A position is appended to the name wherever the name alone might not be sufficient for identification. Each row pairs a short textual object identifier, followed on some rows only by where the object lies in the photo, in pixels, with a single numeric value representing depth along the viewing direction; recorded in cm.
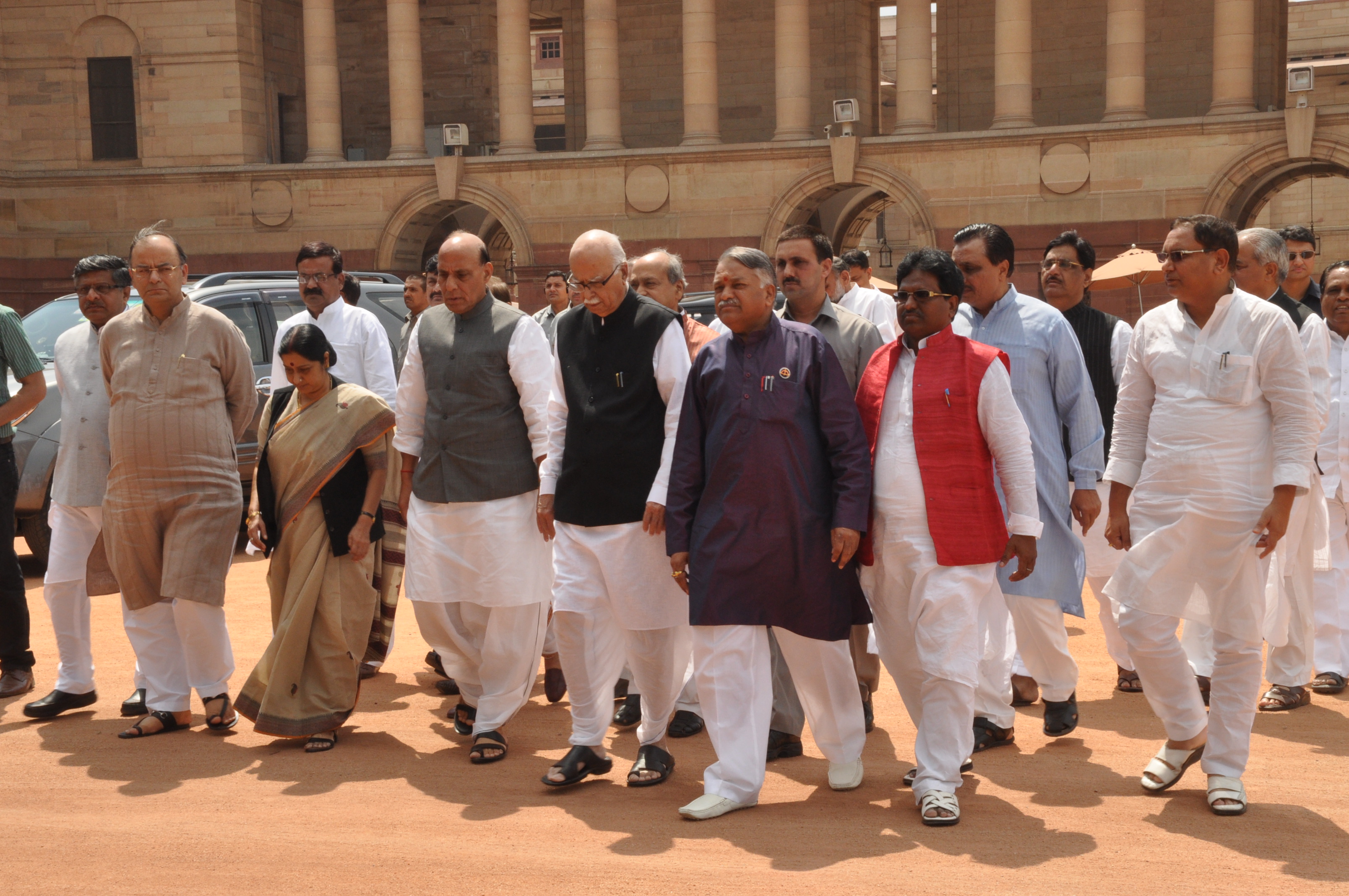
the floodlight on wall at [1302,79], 2472
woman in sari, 608
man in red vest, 486
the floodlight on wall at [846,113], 2700
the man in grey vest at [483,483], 580
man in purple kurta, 495
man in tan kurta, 624
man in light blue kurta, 588
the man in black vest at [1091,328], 660
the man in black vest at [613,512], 537
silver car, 1047
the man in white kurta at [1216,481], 486
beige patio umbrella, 1781
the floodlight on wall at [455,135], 2820
